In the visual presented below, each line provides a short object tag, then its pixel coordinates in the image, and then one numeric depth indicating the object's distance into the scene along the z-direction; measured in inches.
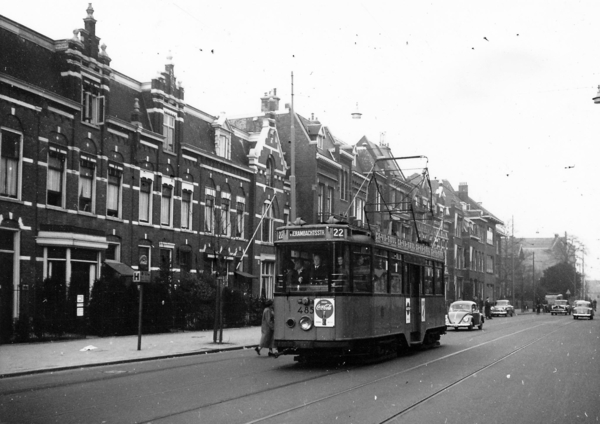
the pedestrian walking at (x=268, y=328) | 751.1
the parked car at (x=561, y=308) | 2950.3
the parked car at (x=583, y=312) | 2311.8
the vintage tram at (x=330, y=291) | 634.8
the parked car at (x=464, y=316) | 1486.2
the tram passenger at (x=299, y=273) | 648.4
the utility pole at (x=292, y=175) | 1069.4
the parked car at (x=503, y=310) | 2746.1
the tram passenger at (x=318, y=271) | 641.0
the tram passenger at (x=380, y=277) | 685.9
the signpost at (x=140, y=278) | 830.5
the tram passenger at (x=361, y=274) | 653.9
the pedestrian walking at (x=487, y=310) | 2513.5
